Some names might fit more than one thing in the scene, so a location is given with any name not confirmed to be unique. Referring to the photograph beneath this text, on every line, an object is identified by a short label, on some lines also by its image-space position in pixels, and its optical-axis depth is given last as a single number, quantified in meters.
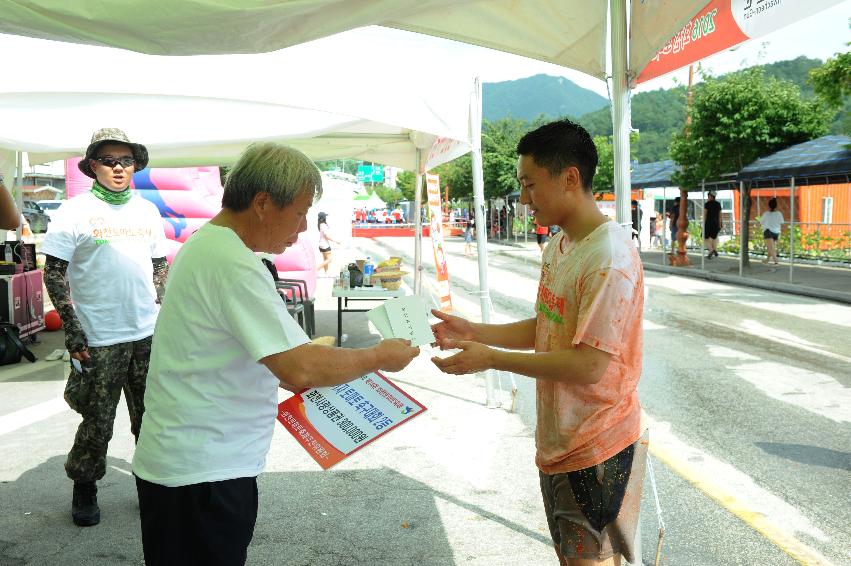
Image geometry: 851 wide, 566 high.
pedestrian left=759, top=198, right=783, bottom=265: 20.34
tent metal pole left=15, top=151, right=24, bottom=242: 9.83
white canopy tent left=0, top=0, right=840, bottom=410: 2.22
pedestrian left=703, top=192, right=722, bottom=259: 22.44
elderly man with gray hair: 2.02
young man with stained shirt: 2.17
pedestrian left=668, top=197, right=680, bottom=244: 25.50
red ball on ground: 11.30
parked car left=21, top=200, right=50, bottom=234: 34.28
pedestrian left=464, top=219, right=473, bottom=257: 29.89
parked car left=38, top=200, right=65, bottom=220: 43.78
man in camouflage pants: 3.96
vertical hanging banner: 8.13
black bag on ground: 8.81
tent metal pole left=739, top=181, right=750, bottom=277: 19.05
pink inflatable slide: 11.70
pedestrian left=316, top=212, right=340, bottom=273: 18.80
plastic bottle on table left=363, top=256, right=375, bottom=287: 10.02
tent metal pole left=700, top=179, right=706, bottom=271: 20.98
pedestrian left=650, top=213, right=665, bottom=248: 33.84
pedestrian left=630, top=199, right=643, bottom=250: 25.65
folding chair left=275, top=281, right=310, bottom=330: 9.29
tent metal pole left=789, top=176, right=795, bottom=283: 17.12
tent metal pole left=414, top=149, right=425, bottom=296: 10.57
